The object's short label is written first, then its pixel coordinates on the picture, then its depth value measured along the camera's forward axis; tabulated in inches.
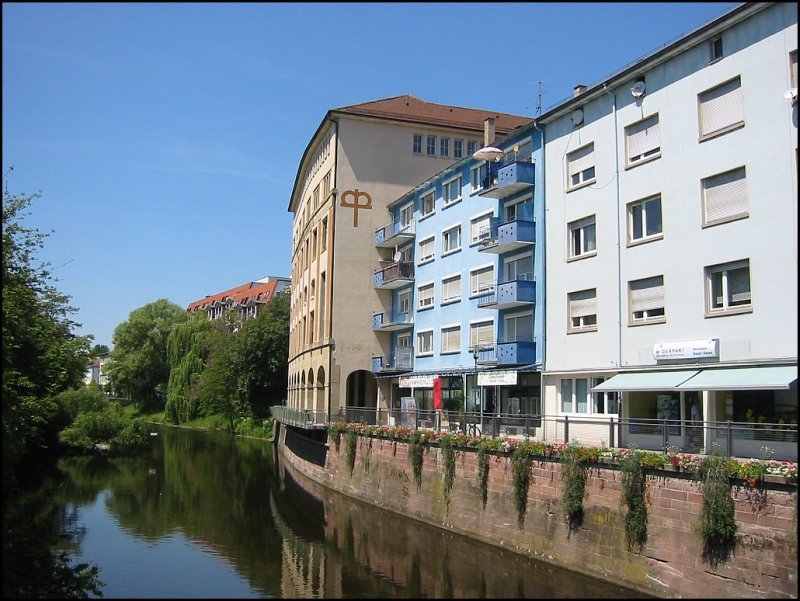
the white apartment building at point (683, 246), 749.3
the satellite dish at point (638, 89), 948.0
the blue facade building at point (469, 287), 1172.5
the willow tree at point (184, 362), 3154.5
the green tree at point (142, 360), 3597.4
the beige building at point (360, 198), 1695.4
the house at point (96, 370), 6355.3
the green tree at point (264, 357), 2783.0
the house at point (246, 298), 4537.4
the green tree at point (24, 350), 912.9
